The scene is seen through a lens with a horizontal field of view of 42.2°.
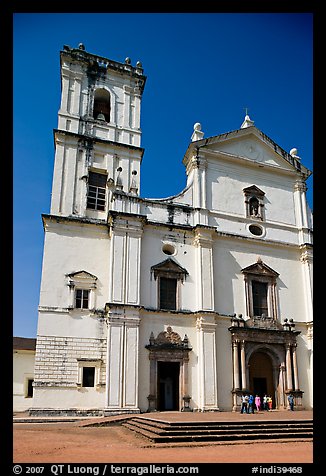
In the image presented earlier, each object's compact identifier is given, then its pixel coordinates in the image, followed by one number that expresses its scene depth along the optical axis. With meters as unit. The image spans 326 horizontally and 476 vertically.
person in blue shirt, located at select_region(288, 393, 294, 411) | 21.84
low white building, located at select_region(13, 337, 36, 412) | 36.06
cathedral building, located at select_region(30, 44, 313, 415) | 19.95
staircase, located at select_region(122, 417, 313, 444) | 12.25
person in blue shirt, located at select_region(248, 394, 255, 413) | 19.28
